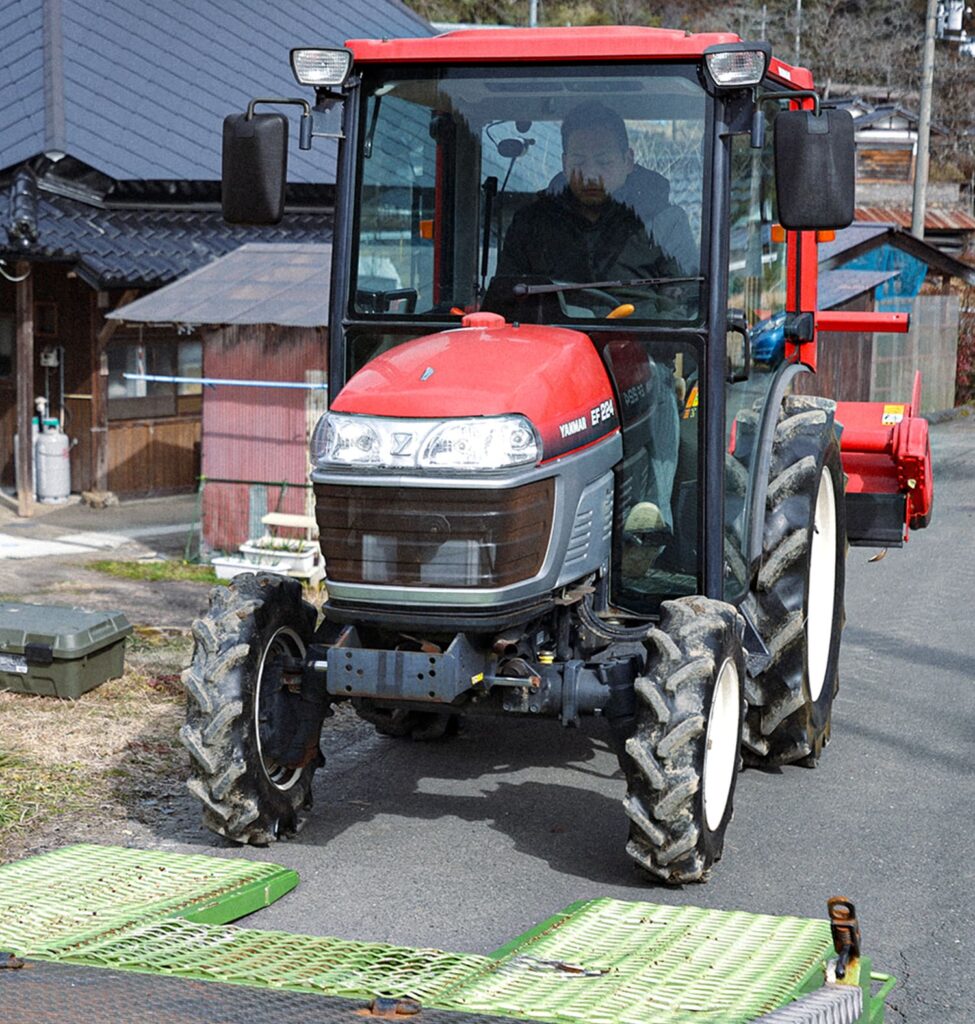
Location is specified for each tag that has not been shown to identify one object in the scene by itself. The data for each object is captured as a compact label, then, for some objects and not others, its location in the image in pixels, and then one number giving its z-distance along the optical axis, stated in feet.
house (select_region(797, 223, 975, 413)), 65.41
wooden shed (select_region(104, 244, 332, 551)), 38.78
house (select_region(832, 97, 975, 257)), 110.60
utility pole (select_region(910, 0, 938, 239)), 87.86
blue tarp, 73.37
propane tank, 49.32
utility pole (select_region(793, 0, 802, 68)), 139.13
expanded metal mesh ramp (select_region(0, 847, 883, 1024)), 12.50
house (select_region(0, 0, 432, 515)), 46.98
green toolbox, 25.03
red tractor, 16.84
